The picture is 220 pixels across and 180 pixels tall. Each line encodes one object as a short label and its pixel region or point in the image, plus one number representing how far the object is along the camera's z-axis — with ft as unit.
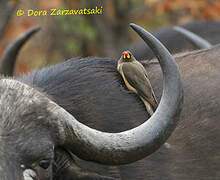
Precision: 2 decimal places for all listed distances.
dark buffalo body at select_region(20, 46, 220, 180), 30.68
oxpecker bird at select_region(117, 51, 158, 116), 31.76
